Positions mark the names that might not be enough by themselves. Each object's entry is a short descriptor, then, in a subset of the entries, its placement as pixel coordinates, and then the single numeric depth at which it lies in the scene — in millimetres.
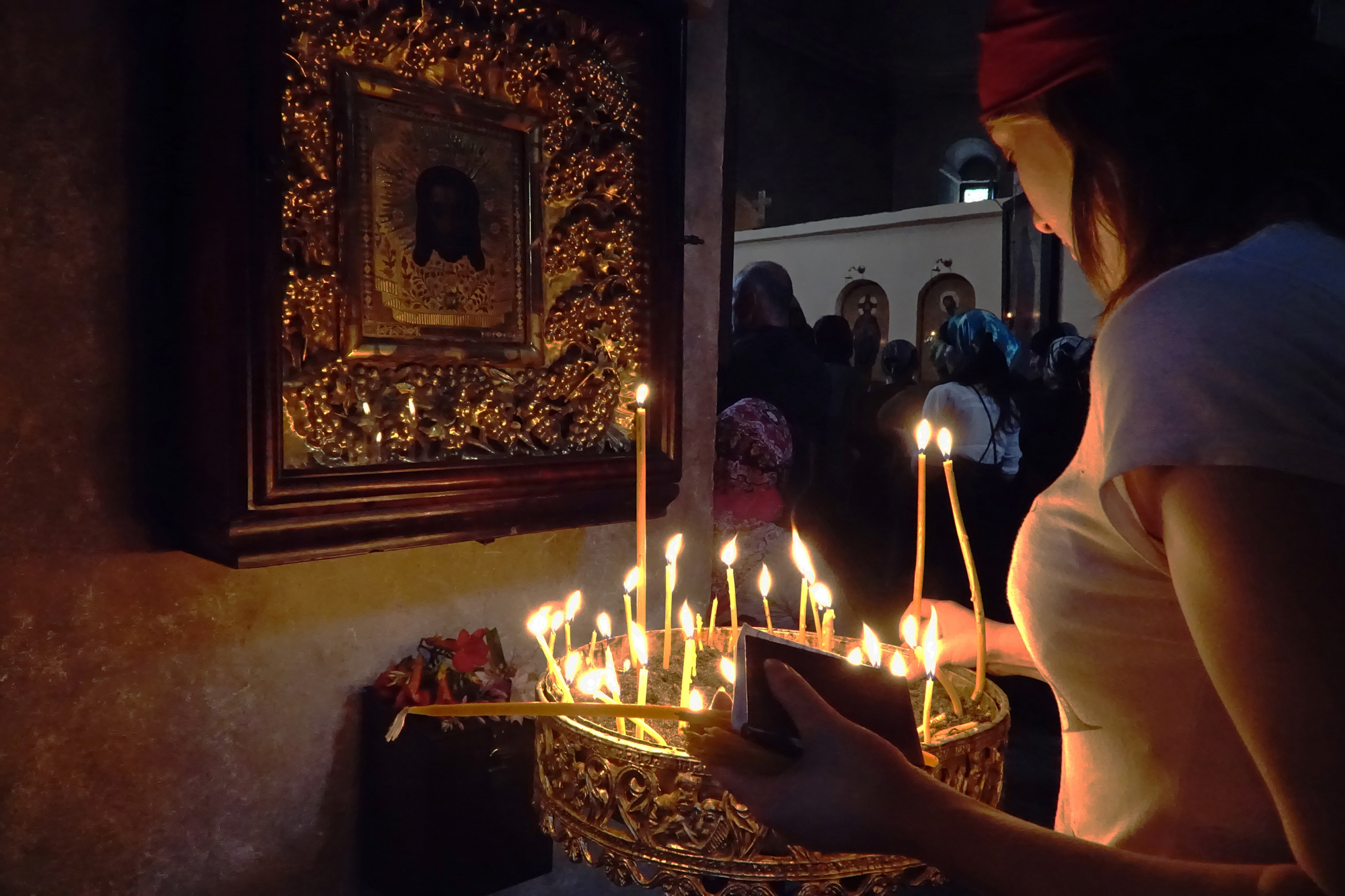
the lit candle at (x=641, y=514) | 1188
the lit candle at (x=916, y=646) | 1148
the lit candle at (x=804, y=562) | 1305
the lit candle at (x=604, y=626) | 1292
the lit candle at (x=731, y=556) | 1434
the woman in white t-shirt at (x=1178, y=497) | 631
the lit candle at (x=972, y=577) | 1102
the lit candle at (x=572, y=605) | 1277
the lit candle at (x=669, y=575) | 1377
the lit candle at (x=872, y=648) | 1140
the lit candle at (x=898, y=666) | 1132
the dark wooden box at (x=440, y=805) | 1669
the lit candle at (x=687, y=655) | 1137
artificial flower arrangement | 1683
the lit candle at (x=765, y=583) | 1328
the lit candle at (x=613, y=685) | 1043
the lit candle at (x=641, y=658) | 1137
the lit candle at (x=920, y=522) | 1194
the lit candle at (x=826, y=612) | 1329
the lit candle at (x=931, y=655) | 1053
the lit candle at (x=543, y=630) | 1103
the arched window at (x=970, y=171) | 17031
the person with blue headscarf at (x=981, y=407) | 3850
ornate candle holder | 898
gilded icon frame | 1329
